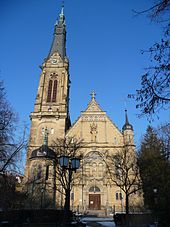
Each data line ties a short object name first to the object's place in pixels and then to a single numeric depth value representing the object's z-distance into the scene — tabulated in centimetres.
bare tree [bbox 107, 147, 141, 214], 2934
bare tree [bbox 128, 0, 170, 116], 666
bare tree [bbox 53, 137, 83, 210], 3149
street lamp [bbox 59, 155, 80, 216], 1284
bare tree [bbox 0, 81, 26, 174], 1603
